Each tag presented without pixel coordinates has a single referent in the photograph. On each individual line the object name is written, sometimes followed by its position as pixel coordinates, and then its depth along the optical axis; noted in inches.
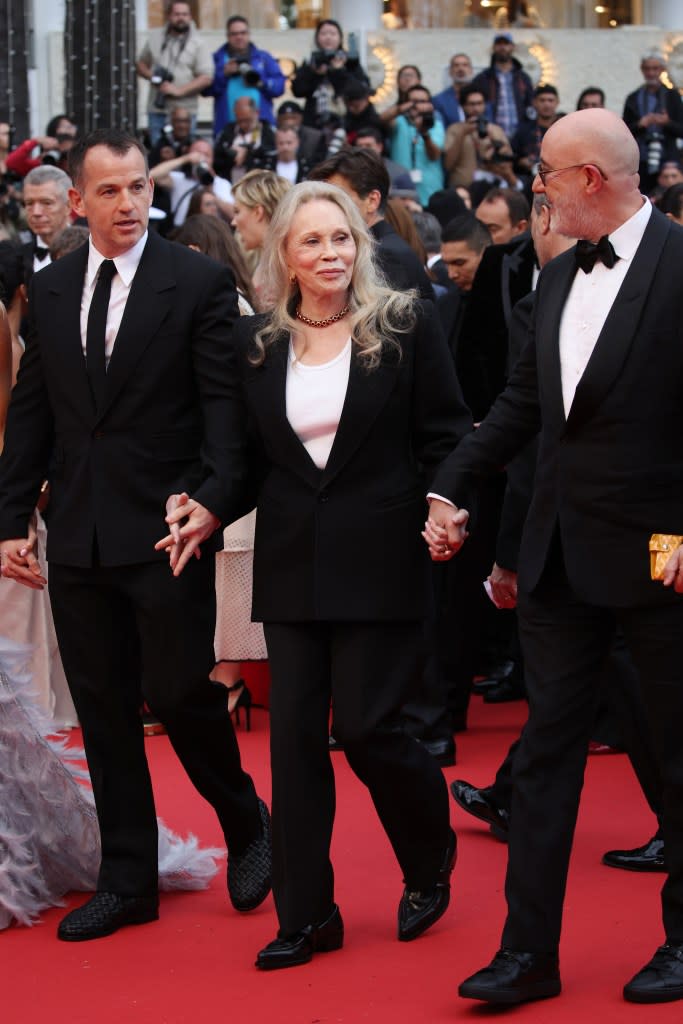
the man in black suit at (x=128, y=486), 177.9
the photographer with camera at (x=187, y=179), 476.1
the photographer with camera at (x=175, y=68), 590.2
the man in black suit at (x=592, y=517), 152.7
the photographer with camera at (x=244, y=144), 512.1
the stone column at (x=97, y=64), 594.9
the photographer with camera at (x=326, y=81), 579.2
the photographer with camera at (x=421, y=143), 564.1
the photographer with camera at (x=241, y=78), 588.1
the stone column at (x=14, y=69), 645.3
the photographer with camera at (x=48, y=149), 466.0
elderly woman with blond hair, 168.9
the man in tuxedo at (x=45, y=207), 356.5
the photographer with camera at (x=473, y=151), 567.8
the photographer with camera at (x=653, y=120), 575.2
